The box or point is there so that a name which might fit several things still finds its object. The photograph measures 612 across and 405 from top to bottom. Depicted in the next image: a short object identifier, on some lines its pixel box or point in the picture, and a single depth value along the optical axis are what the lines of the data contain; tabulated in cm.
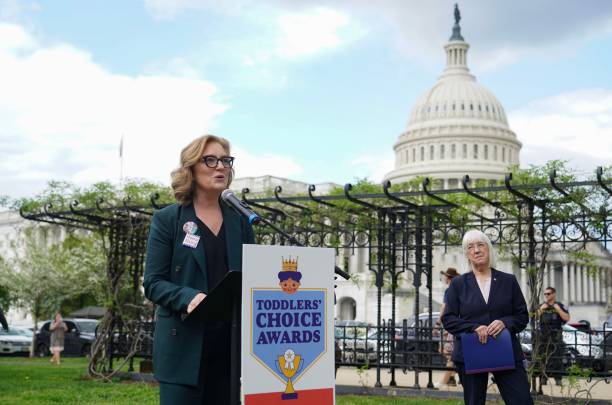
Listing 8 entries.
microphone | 403
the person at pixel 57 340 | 2362
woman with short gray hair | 641
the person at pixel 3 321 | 700
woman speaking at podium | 411
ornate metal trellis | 1377
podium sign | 376
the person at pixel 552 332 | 1337
